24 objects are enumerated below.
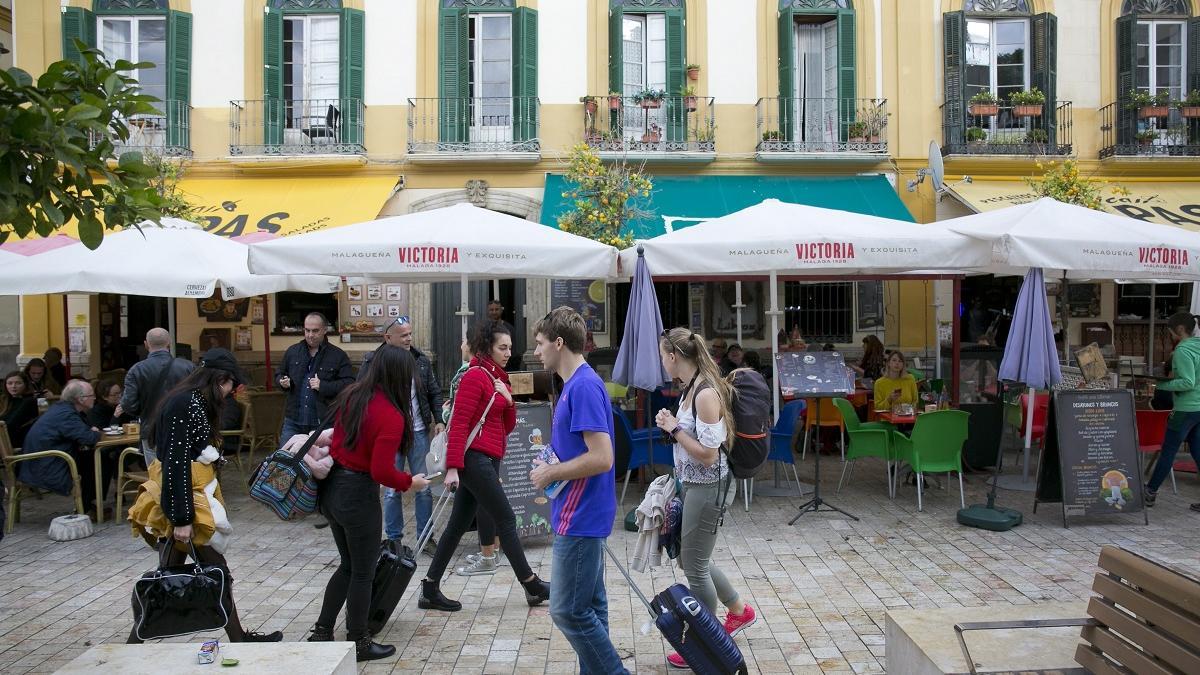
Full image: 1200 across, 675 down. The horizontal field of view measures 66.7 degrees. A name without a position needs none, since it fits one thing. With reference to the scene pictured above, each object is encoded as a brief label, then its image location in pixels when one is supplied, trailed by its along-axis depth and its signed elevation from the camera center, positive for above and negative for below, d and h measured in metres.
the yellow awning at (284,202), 12.69 +1.91
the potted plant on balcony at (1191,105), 13.96 +3.41
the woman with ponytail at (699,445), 4.34 -0.55
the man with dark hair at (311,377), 7.48 -0.36
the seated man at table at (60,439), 7.37 -0.85
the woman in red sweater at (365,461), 4.33 -0.61
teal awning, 13.07 +2.01
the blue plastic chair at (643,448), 7.95 -1.03
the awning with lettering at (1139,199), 13.14 +1.92
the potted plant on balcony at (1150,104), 13.95 +3.45
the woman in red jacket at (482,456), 5.16 -0.71
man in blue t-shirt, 3.68 -0.73
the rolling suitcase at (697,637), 4.05 -1.37
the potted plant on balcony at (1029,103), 14.00 +3.48
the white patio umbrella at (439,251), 7.20 +0.65
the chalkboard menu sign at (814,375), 7.66 -0.39
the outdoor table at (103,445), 7.62 -0.93
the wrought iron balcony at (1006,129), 14.02 +3.12
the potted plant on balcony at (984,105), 13.97 +3.43
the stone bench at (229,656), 3.40 -1.25
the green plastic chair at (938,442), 7.63 -0.96
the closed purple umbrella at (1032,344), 7.08 -0.12
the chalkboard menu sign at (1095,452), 7.25 -1.00
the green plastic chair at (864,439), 8.11 -0.98
